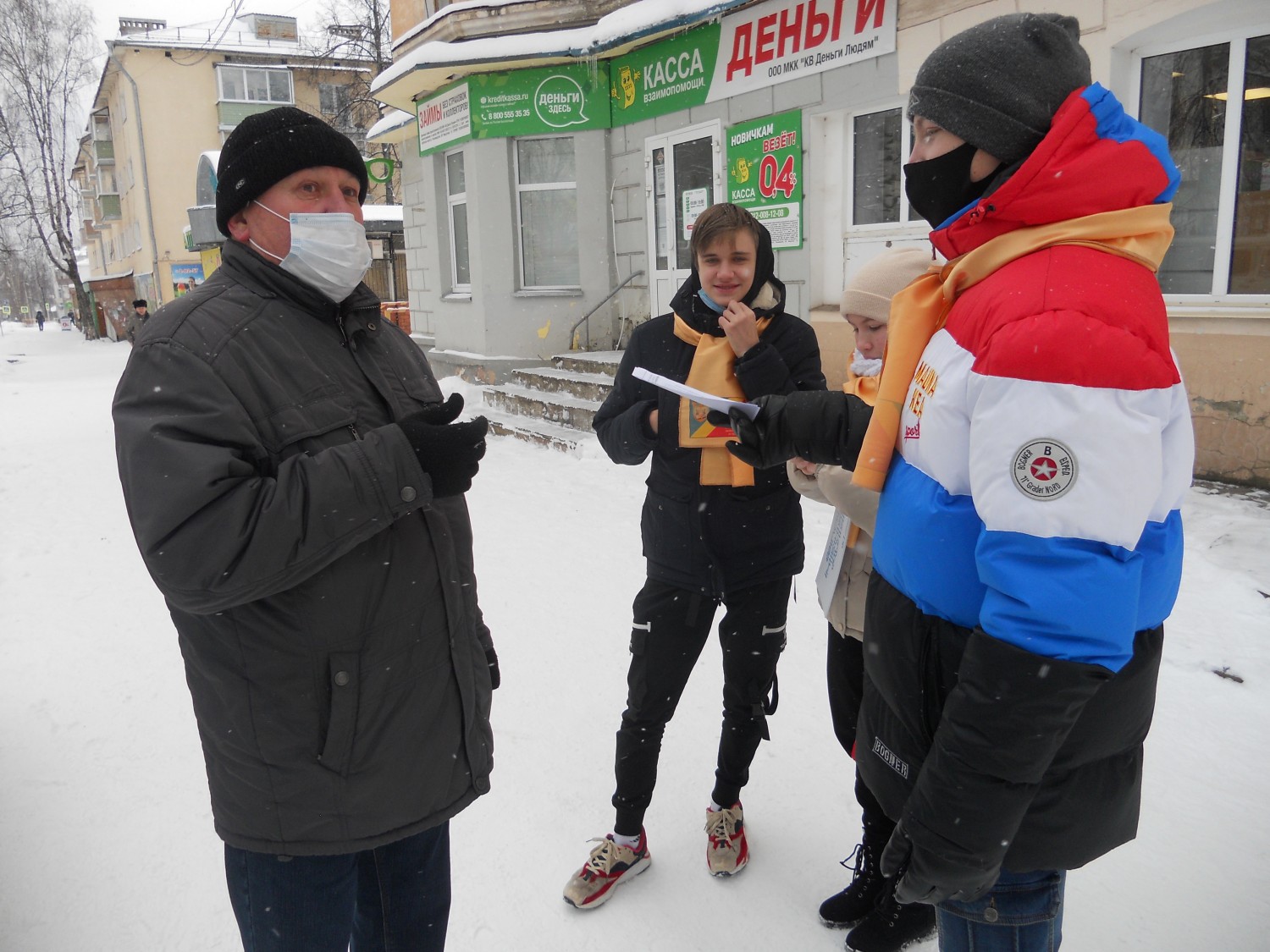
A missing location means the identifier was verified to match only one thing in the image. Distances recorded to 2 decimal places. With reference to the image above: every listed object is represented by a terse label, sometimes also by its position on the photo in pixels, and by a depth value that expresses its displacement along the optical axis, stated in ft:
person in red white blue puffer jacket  3.47
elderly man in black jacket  4.46
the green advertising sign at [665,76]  26.96
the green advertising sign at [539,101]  31.22
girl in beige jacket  7.13
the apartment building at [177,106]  102.42
